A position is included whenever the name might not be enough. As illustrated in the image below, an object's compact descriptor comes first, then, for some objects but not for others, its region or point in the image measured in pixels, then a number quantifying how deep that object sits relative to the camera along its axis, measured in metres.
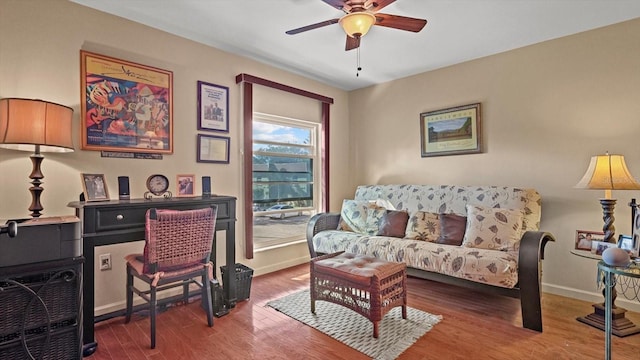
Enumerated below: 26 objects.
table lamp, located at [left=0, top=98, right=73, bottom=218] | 1.79
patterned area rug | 2.01
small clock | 2.58
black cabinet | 1.48
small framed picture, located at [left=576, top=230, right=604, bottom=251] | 2.24
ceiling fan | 1.98
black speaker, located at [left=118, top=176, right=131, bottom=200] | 2.45
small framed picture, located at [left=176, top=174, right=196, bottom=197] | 2.89
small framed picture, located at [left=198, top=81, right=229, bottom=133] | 3.06
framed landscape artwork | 3.49
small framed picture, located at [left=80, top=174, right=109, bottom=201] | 2.25
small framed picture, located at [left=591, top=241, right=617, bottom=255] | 2.09
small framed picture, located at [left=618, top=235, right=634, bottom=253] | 1.88
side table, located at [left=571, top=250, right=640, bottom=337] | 2.19
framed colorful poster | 2.41
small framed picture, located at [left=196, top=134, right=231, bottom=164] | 3.05
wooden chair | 2.05
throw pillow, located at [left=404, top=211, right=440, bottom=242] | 3.05
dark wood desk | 1.97
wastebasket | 2.74
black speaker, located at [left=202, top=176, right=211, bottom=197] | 2.92
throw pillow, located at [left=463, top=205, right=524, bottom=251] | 2.61
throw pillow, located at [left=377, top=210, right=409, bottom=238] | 3.23
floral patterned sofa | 2.27
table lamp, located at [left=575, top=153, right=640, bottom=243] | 2.30
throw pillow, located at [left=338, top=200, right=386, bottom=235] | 3.53
